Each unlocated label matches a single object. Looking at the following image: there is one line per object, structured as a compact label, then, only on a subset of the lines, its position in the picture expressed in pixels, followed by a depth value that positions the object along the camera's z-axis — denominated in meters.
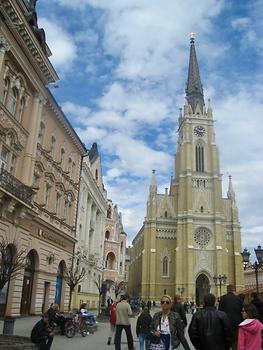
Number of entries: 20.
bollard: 12.31
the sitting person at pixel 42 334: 9.10
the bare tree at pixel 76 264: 24.02
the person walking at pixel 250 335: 5.75
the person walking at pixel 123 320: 11.29
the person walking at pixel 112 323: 14.99
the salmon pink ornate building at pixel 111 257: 49.56
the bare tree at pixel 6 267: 12.25
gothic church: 71.81
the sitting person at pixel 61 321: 15.91
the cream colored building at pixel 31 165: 17.67
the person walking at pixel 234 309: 8.92
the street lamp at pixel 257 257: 20.91
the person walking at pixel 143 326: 11.65
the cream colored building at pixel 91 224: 34.53
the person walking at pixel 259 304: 9.65
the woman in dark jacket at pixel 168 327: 6.62
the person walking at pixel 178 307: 10.93
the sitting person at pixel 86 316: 18.23
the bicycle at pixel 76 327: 16.16
